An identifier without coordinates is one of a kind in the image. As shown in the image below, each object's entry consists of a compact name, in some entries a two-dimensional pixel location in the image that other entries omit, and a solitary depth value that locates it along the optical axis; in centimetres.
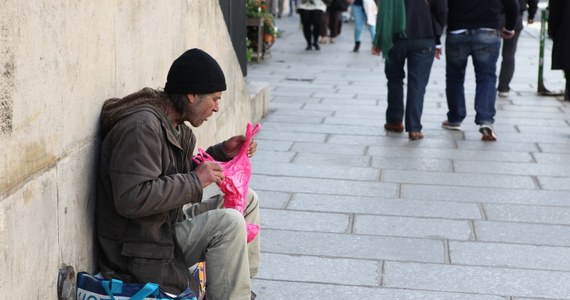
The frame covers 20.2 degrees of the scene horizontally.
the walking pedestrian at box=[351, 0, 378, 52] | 2699
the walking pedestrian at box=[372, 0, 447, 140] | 1372
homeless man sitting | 564
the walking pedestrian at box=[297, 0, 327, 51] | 2862
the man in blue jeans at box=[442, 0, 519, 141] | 1405
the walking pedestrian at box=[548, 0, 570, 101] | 1471
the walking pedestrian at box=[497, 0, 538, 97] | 1858
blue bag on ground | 563
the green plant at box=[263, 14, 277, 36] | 2423
